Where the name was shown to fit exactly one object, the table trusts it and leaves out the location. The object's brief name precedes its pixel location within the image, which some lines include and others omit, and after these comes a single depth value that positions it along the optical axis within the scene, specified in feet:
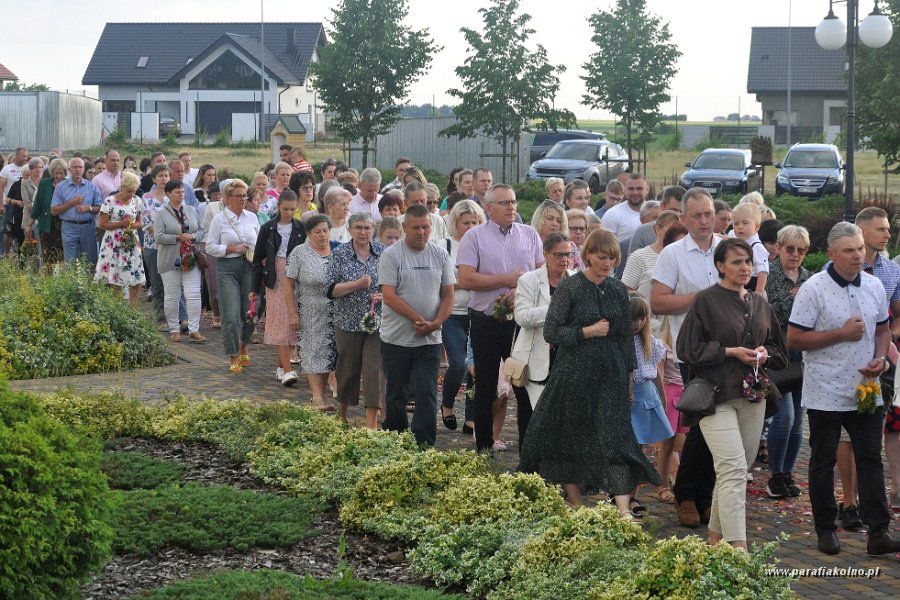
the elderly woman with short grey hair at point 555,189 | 46.91
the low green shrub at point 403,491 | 25.57
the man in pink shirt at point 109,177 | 64.59
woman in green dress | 27.43
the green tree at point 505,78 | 123.03
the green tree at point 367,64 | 132.67
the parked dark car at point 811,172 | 124.67
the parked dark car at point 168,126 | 246.31
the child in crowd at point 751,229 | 33.06
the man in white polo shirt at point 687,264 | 30.81
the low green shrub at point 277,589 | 20.72
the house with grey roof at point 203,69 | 280.31
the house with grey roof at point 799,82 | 265.13
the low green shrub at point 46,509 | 18.07
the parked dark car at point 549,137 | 158.67
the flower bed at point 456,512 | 19.52
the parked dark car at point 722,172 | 123.85
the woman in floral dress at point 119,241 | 54.44
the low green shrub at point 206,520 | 24.47
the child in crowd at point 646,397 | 29.37
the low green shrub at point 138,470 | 29.19
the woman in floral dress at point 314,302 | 39.27
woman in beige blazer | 29.89
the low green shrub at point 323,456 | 28.43
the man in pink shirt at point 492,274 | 33.09
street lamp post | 65.00
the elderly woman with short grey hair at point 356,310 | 35.83
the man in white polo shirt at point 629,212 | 46.19
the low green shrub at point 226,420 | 33.37
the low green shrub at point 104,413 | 34.40
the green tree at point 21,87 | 293.00
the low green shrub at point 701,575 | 19.01
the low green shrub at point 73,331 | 45.39
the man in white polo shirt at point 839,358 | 27.20
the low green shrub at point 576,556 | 20.88
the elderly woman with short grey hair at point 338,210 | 41.22
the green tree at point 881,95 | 107.24
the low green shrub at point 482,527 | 22.70
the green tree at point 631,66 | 140.97
